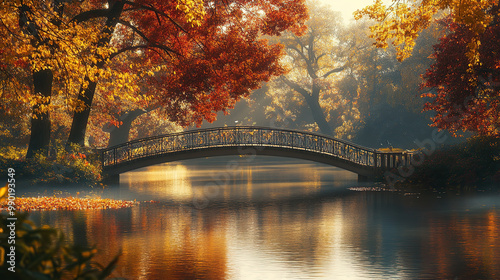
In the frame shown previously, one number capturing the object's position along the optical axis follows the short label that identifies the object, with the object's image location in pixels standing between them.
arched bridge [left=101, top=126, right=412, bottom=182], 31.84
